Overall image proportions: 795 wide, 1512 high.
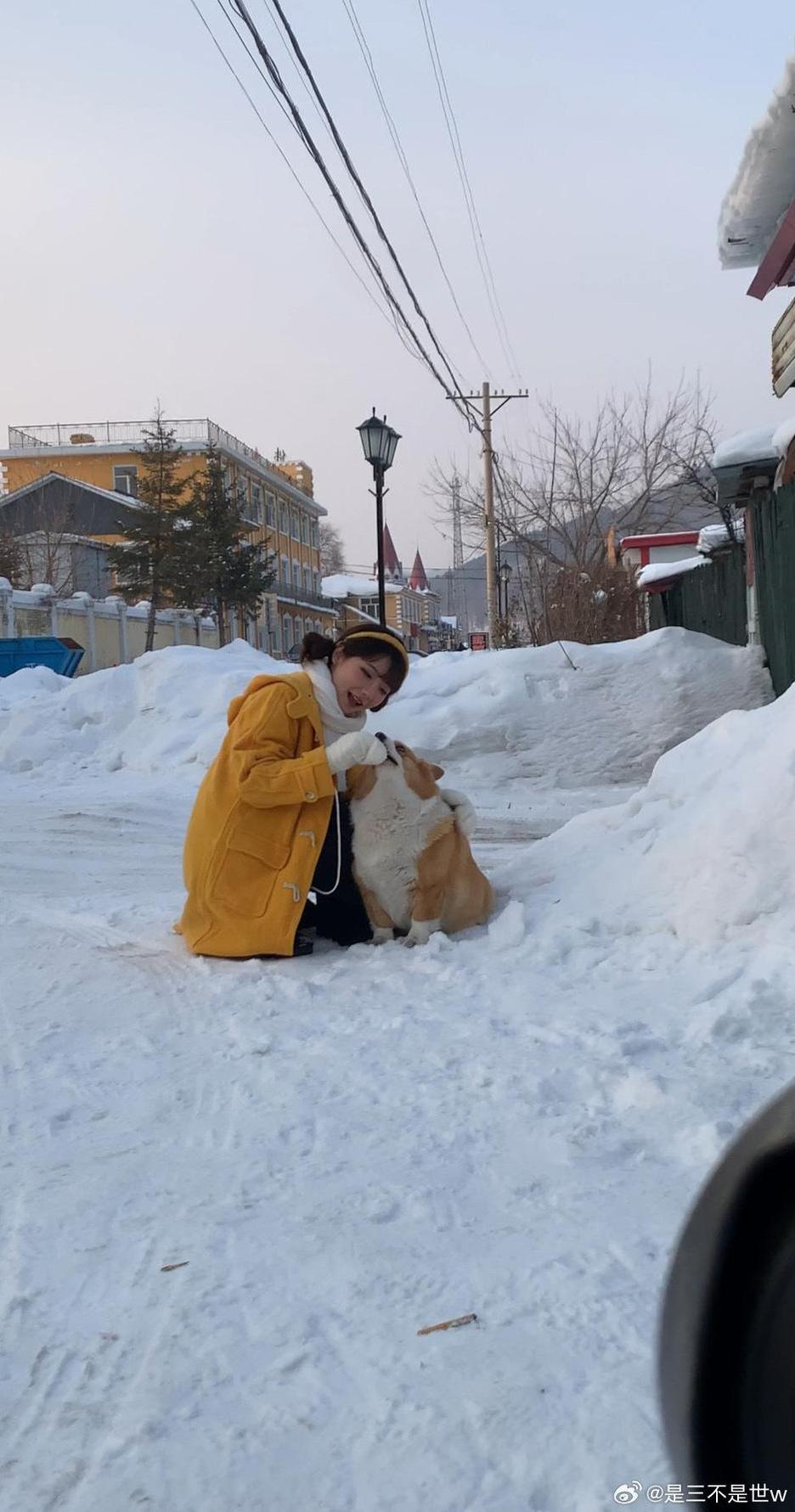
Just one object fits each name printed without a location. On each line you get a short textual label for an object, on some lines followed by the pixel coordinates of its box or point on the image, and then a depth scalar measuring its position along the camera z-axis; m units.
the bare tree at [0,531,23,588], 41.75
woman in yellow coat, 4.30
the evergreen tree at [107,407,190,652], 41.62
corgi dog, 4.47
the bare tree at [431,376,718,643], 33.22
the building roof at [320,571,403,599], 86.19
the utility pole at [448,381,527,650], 31.80
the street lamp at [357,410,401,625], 14.26
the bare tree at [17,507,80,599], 43.97
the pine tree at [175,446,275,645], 42.78
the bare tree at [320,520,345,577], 110.12
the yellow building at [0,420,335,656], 61.44
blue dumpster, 21.95
